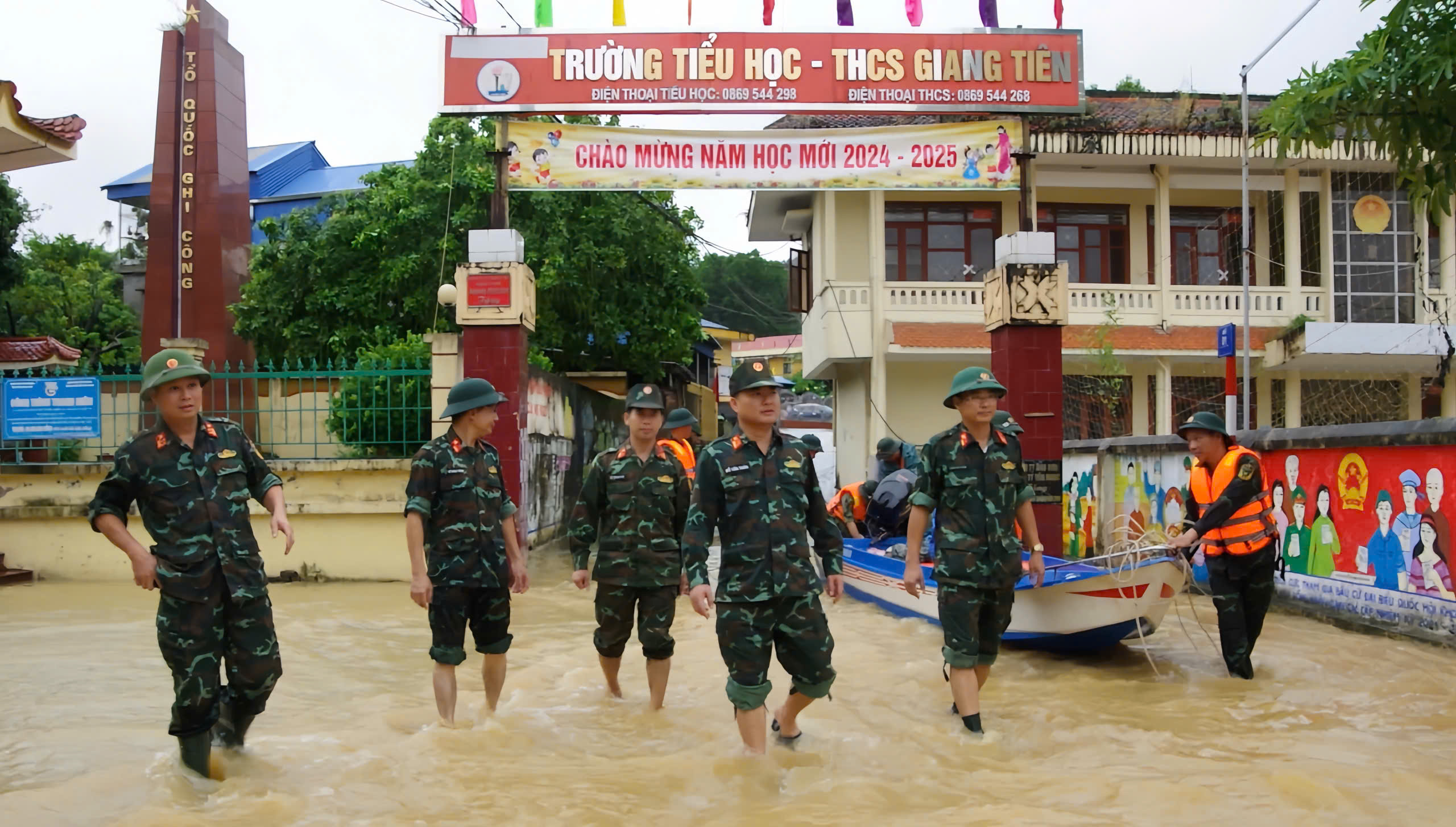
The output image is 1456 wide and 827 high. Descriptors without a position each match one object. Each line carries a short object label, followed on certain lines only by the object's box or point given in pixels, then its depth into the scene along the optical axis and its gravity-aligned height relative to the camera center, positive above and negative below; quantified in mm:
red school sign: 11250 +3480
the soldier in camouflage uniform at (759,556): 4781 -616
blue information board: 11625 +145
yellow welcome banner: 11391 +2641
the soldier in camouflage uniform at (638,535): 6102 -661
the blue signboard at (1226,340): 14234 +877
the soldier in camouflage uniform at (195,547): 4496 -514
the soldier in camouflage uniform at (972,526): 5547 -580
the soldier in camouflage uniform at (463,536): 5438 -585
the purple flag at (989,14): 11562 +4146
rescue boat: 6859 -1231
